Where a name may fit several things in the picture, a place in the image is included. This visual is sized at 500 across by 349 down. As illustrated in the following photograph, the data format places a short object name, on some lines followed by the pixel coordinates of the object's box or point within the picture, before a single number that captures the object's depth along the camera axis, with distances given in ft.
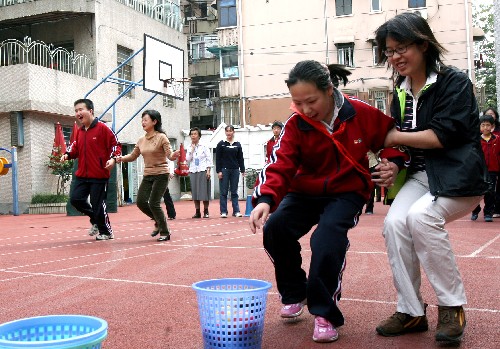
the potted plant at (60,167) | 61.73
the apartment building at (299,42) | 93.56
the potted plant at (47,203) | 60.70
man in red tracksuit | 27.02
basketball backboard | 57.06
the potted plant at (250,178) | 85.05
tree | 133.69
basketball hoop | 59.10
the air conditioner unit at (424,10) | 92.83
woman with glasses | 9.82
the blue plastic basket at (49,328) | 7.20
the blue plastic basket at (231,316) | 8.79
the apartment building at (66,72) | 62.59
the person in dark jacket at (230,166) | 43.47
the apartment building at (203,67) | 109.81
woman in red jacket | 10.24
